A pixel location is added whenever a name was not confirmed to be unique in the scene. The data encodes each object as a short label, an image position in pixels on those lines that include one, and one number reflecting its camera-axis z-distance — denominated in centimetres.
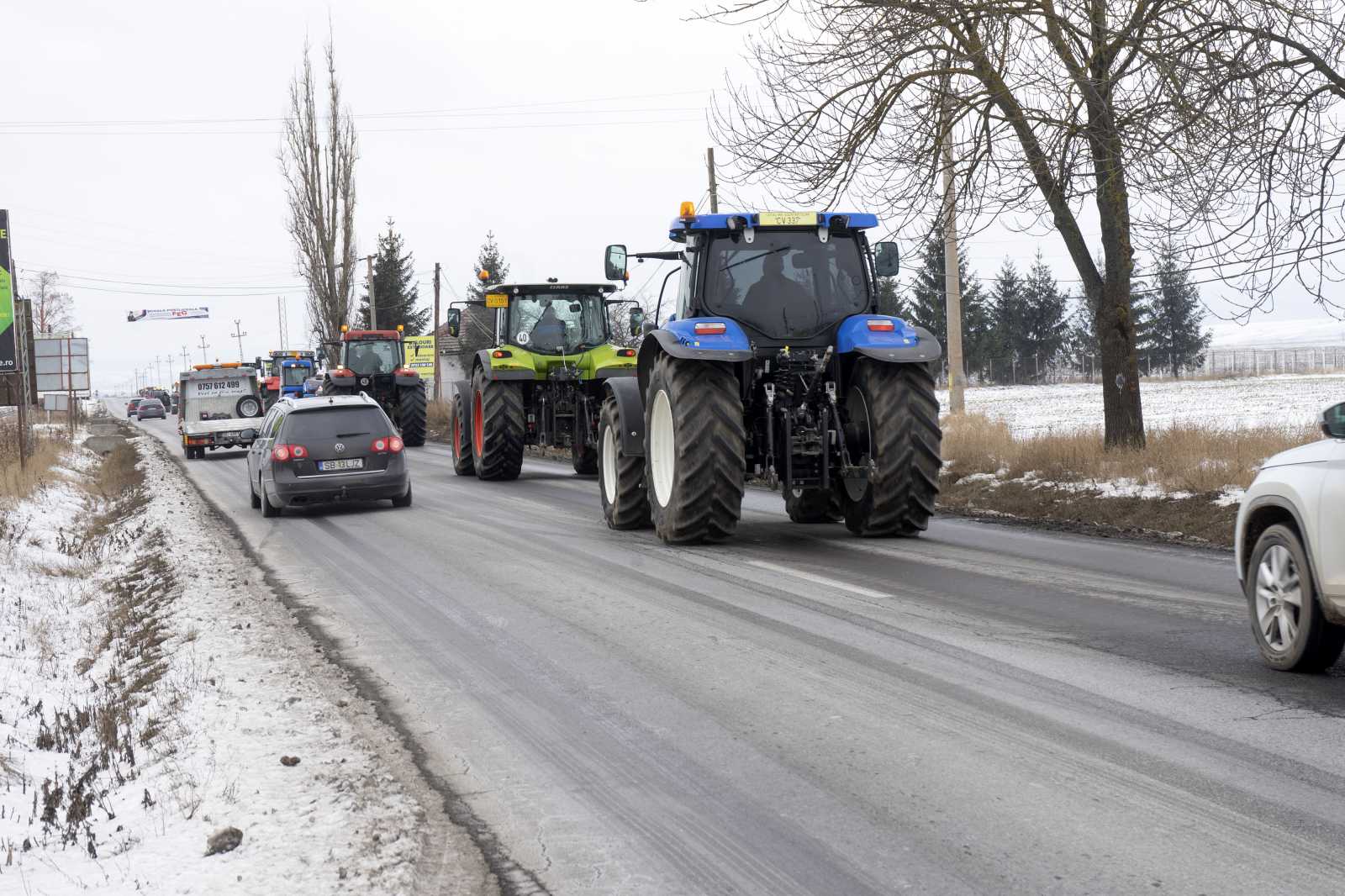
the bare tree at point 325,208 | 5766
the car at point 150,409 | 8456
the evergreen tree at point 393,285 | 8712
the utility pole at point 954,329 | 2452
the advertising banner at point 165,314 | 13475
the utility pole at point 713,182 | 3088
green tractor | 2058
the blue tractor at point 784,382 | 1139
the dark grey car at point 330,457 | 1680
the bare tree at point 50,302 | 11356
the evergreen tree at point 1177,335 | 8125
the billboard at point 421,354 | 8319
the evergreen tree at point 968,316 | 7706
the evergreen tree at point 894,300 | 6750
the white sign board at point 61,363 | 3906
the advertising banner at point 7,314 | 2211
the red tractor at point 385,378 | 3450
